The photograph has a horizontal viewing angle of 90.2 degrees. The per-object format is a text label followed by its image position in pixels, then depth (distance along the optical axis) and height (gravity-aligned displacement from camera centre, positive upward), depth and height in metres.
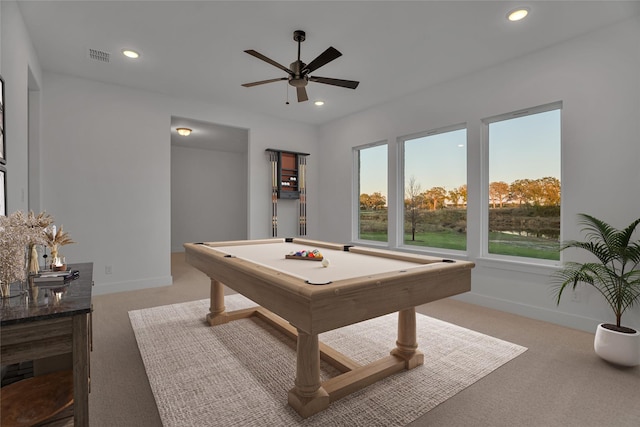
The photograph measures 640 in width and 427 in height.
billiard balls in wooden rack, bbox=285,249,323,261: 2.47 -0.35
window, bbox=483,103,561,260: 3.43 +0.32
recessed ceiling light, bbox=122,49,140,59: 3.42 +1.71
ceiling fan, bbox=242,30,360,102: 2.47 +1.17
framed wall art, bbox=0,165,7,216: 2.15 +0.13
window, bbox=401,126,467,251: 4.27 +0.32
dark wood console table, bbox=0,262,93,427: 1.22 -0.49
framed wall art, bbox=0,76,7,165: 2.15 +0.58
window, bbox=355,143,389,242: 5.32 +0.32
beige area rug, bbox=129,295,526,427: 1.77 -1.12
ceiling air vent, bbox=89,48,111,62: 3.41 +1.71
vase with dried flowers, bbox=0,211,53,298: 1.42 -0.17
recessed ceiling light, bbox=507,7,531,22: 2.66 +1.69
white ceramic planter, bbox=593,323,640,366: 2.27 -0.98
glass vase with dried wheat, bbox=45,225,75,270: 2.00 -0.20
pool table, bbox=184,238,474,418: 1.51 -0.44
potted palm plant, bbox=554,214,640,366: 2.29 -0.56
